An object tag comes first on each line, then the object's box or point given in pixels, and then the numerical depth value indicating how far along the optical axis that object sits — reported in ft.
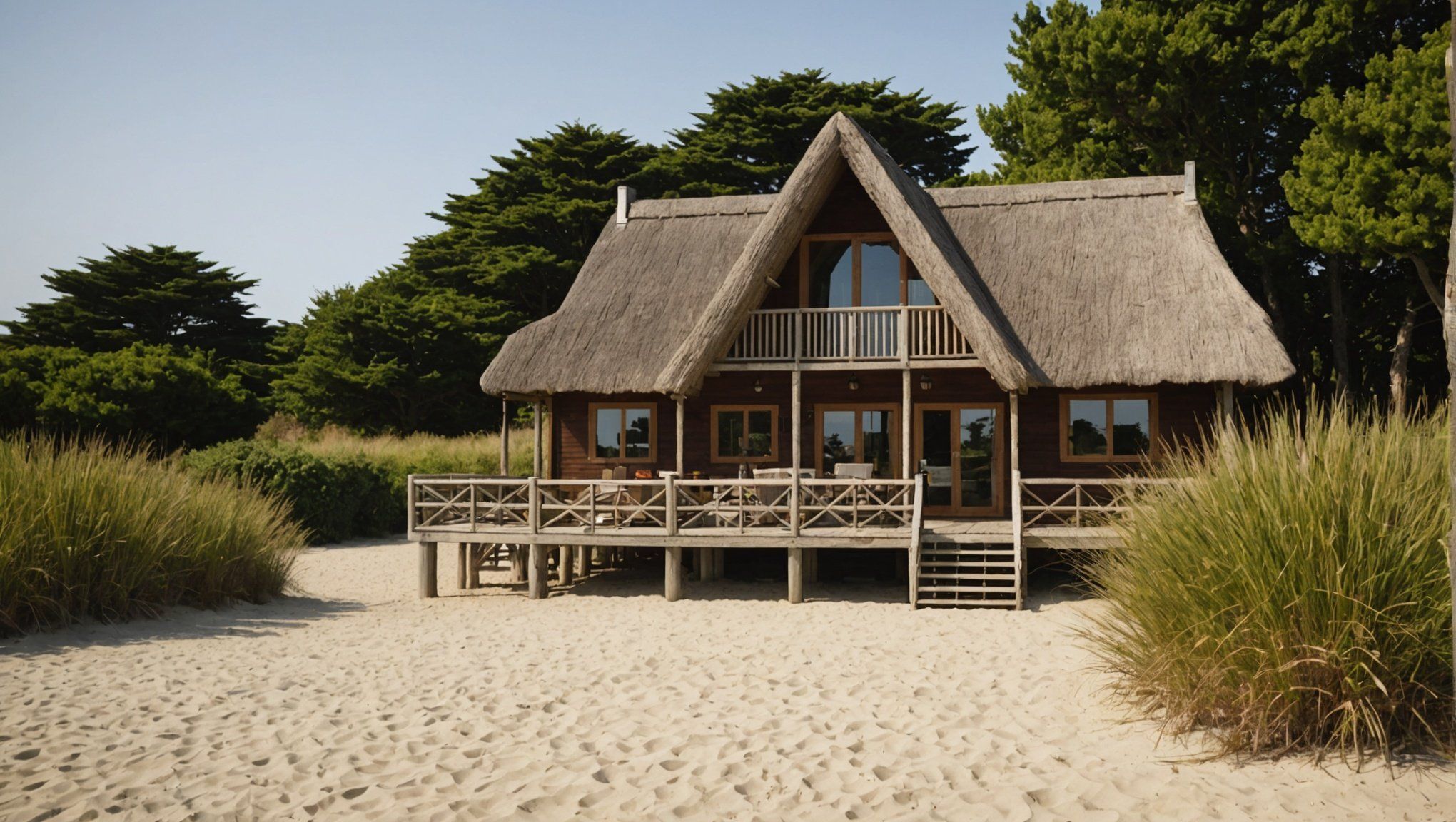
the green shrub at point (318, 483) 66.49
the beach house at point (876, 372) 44.73
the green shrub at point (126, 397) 79.66
